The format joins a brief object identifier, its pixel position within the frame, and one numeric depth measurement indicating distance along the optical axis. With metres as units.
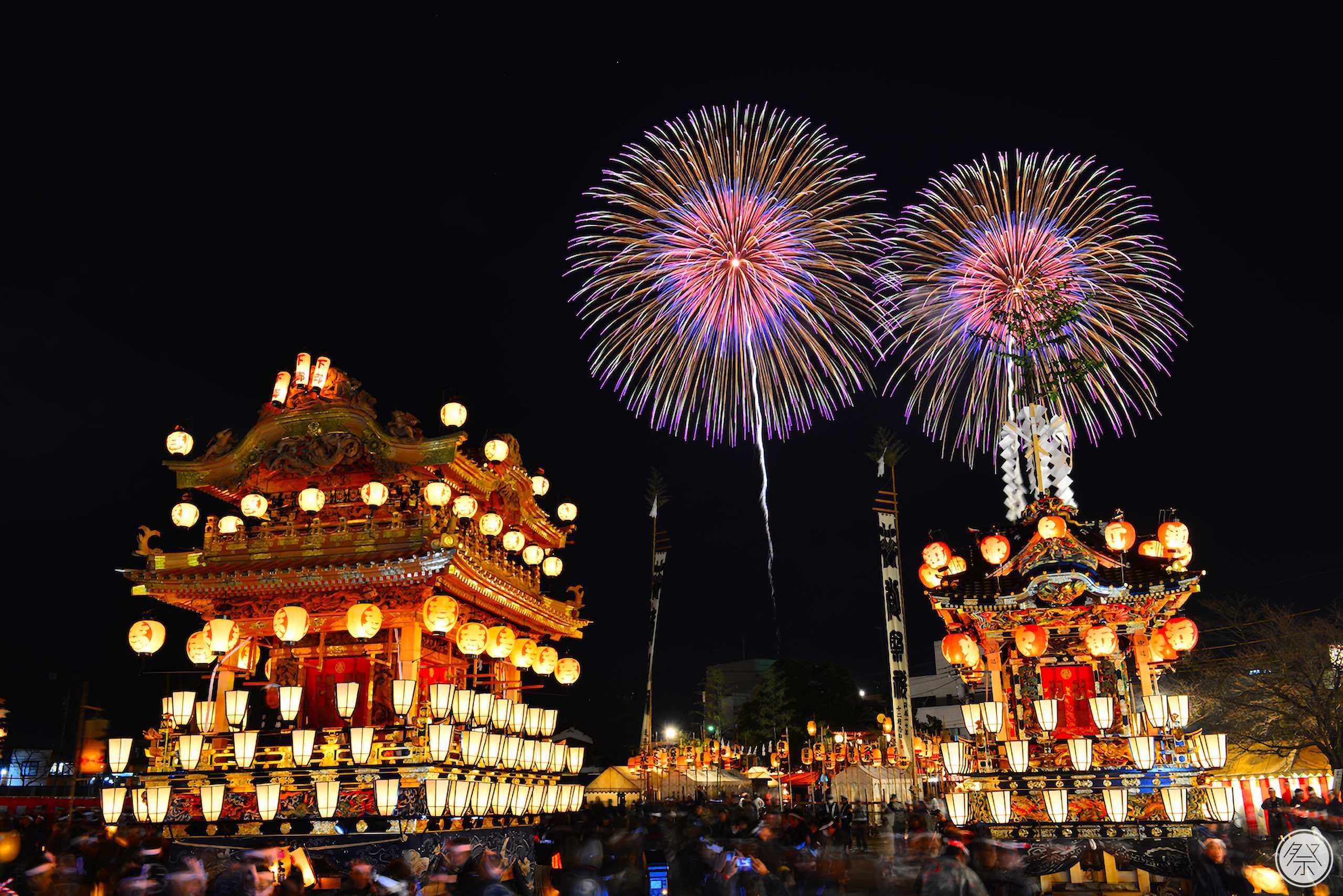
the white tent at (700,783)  32.72
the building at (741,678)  71.44
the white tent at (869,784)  27.88
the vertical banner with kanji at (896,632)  25.92
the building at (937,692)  52.31
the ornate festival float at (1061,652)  13.88
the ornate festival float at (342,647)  13.38
